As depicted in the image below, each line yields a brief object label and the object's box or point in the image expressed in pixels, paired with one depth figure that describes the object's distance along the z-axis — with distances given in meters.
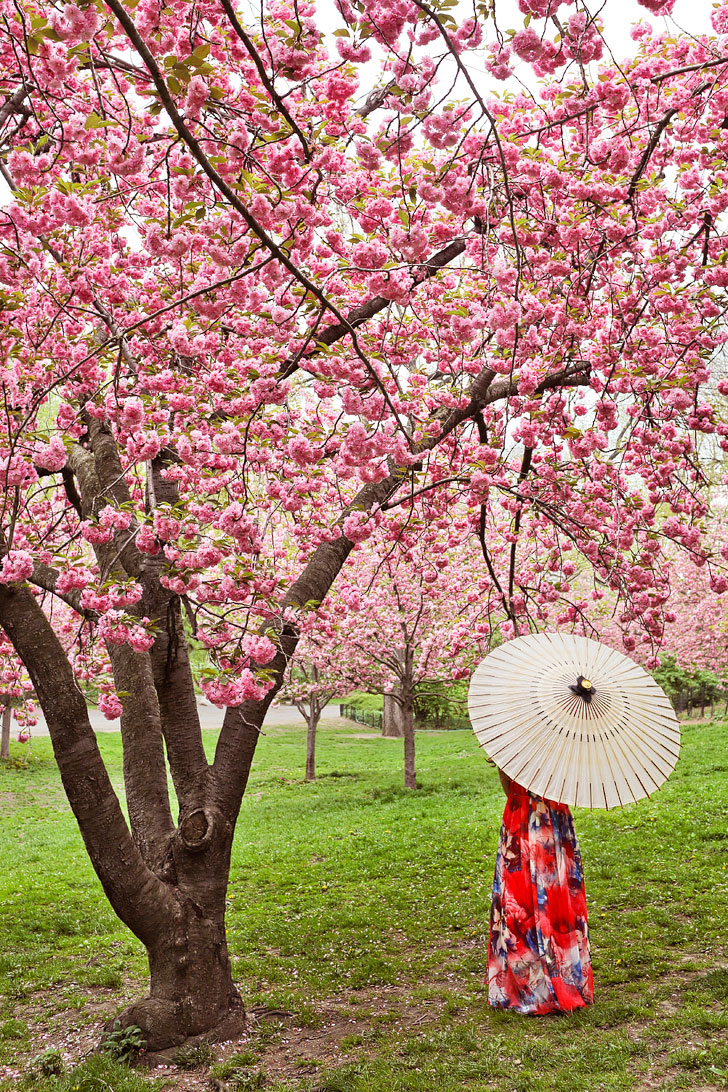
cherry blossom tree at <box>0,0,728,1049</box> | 3.18
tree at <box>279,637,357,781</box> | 14.60
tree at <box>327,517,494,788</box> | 12.45
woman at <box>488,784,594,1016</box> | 3.97
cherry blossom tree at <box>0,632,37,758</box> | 7.98
